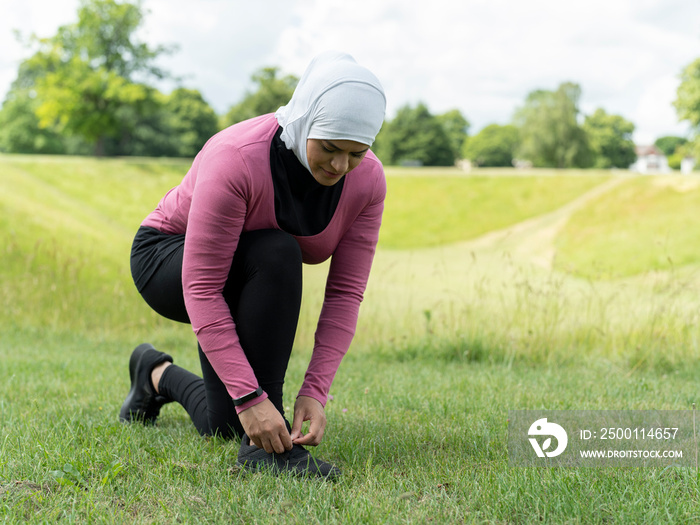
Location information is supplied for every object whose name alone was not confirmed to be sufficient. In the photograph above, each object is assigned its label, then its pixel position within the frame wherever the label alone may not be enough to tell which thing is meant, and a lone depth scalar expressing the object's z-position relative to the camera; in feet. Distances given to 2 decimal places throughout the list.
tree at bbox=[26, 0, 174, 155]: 81.61
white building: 350.23
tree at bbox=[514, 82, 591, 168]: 148.56
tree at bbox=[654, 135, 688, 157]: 361.47
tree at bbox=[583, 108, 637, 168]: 238.27
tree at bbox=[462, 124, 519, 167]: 251.60
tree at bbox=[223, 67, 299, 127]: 109.09
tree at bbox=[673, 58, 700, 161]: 84.64
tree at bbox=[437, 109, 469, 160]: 270.87
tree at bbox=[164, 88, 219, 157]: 166.71
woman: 6.39
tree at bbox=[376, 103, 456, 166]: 177.06
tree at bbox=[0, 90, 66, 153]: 153.28
